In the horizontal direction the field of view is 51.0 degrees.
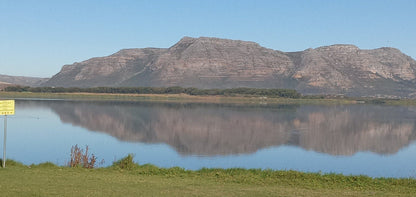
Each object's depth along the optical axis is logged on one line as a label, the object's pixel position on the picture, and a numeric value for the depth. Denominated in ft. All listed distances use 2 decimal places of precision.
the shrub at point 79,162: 66.18
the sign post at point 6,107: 58.23
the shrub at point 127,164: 64.18
